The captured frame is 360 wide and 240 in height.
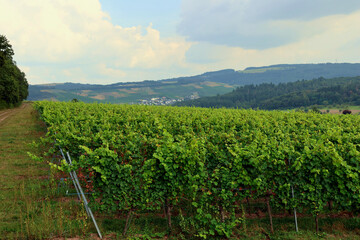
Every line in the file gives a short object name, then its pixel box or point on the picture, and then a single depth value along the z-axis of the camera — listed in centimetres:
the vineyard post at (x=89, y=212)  681
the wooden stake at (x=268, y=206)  747
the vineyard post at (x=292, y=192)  740
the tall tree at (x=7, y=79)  5312
